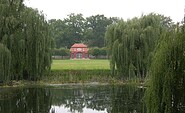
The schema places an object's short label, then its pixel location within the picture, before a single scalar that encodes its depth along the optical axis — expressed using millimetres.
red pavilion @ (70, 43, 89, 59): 87275
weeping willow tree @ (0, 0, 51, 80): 28558
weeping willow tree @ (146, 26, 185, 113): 10805
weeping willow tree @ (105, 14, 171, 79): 31688
